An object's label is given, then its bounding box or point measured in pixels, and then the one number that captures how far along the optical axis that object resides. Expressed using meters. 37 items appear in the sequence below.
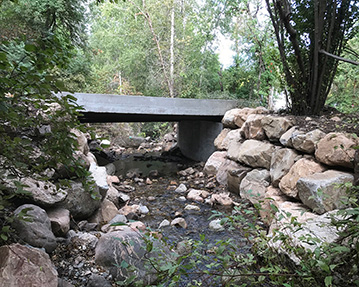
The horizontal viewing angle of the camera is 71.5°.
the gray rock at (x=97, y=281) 1.78
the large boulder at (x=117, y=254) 1.92
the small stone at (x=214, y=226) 3.20
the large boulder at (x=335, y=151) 2.79
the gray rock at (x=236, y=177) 4.56
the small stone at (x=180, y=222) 3.43
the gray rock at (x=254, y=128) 4.67
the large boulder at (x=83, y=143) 3.87
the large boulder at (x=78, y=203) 2.77
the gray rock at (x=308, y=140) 3.41
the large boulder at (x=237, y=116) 5.75
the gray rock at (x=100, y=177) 3.38
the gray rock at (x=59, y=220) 2.23
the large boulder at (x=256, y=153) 4.28
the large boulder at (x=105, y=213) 3.17
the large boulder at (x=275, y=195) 3.35
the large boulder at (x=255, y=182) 4.07
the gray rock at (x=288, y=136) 3.77
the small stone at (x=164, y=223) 3.42
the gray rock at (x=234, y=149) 5.12
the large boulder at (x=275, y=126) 4.11
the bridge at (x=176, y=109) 5.31
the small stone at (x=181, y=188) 5.11
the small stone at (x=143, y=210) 3.93
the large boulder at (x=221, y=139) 6.18
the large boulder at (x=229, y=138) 5.67
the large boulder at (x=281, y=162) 3.68
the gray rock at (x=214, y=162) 5.82
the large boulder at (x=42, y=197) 2.24
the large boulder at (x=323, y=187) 2.64
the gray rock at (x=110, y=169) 6.54
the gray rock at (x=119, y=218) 3.26
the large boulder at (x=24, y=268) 1.24
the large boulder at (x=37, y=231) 1.78
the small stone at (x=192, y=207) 4.09
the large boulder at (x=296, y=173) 3.22
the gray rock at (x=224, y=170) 5.11
